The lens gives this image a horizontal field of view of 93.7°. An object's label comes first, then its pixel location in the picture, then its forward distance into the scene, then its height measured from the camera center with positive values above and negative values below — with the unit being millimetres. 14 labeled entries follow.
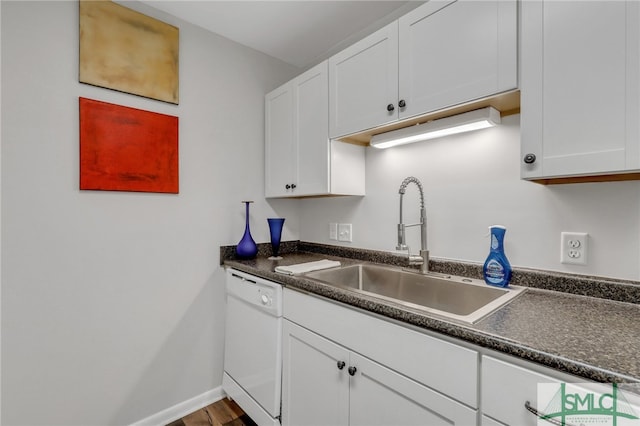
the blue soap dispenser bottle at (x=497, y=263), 1260 -217
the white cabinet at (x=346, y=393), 923 -657
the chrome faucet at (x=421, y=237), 1500 -128
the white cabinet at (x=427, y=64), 1079 +632
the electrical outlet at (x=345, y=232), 2039 -137
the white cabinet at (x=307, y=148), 1750 +400
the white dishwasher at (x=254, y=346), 1508 -751
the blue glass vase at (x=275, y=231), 2076 -132
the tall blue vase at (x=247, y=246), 1953 -222
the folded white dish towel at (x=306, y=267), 1527 -298
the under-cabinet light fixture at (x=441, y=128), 1248 +389
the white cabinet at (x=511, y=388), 706 -442
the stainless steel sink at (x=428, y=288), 1163 -361
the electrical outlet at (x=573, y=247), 1141 -136
